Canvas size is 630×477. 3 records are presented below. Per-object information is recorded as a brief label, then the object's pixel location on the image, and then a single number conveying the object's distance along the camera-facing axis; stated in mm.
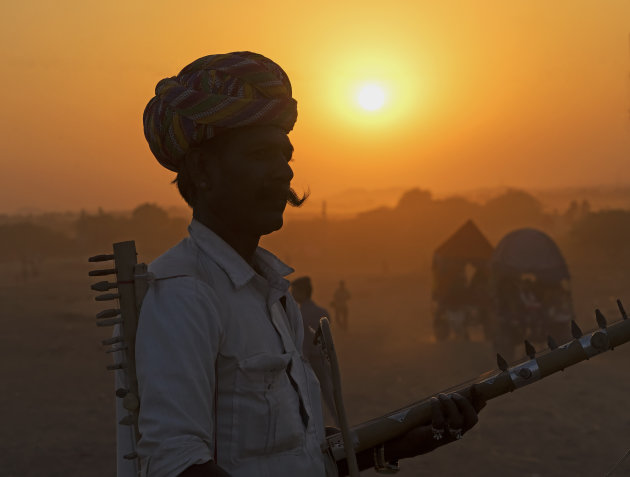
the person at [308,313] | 8008
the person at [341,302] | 20344
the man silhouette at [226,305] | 1641
